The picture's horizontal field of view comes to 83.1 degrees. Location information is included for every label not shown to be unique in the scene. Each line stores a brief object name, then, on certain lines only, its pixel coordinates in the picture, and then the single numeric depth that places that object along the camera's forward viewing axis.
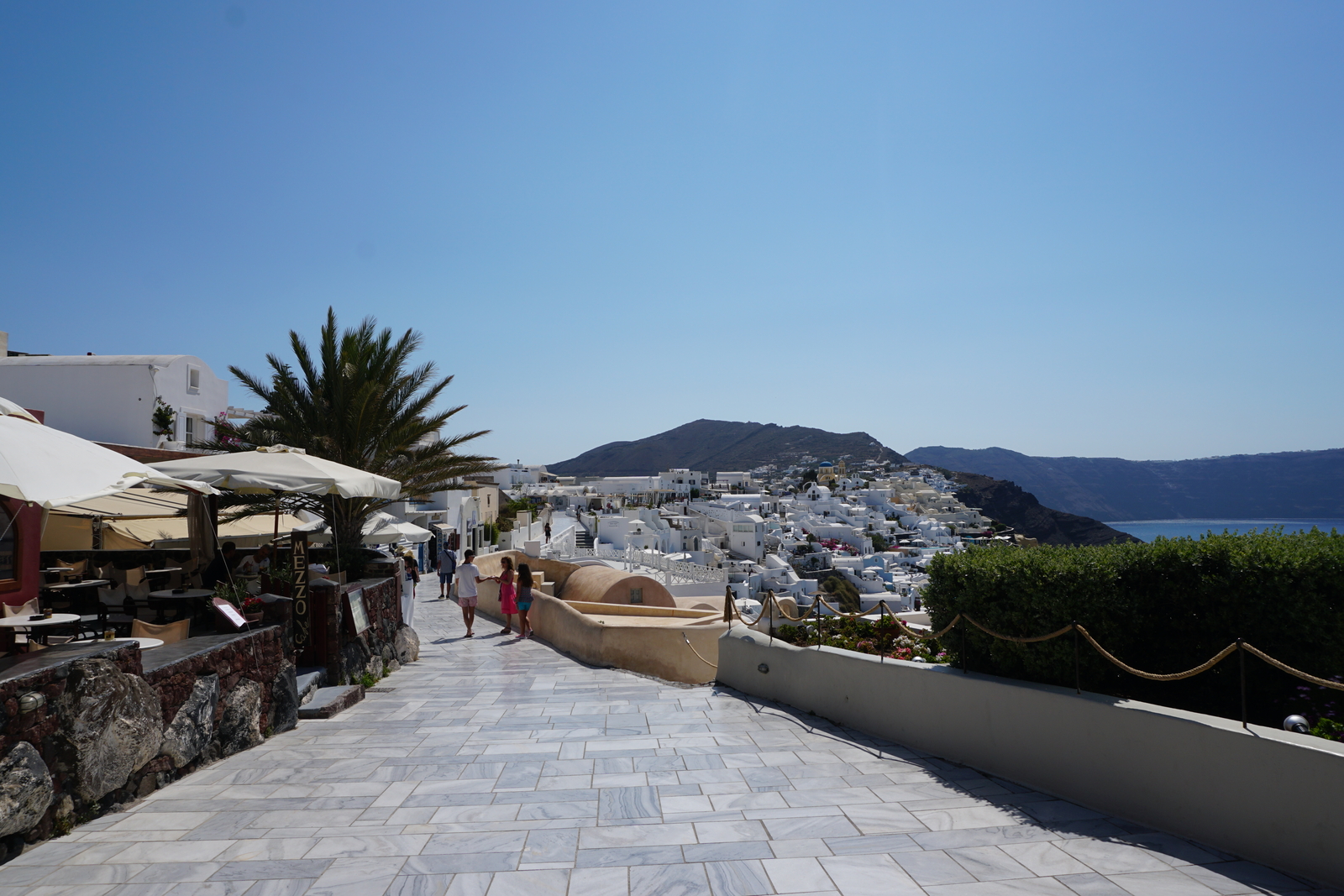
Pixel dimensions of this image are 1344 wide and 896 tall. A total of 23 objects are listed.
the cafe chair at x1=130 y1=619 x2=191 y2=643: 6.14
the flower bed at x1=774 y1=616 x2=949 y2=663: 6.80
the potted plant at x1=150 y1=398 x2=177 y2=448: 25.05
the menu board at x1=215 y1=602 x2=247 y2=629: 6.47
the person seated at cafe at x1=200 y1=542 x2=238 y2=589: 8.72
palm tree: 13.20
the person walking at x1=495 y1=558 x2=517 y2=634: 14.12
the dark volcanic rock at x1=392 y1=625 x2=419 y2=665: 10.96
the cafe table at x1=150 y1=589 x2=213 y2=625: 6.97
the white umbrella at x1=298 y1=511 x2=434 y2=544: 13.06
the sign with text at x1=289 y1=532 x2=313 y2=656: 8.02
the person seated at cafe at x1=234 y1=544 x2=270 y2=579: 9.82
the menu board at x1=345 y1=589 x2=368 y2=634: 8.81
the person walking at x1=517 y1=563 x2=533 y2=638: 13.87
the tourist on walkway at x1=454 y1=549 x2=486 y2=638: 13.69
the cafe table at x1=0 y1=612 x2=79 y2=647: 4.96
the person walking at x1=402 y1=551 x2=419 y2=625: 12.02
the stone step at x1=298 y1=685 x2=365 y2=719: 7.36
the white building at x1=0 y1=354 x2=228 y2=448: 25.27
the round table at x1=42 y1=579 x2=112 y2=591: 7.61
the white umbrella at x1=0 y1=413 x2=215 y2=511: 4.38
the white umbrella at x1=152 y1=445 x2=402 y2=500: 7.79
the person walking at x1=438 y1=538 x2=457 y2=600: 18.09
